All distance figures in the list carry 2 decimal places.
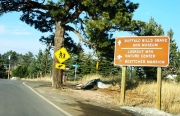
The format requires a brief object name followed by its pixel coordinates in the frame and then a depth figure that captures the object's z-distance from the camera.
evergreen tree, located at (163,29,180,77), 31.08
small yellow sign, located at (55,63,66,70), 22.05
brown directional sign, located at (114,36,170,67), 15.34
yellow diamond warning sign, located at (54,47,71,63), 22.00
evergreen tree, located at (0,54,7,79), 108.84
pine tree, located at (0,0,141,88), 18.42
